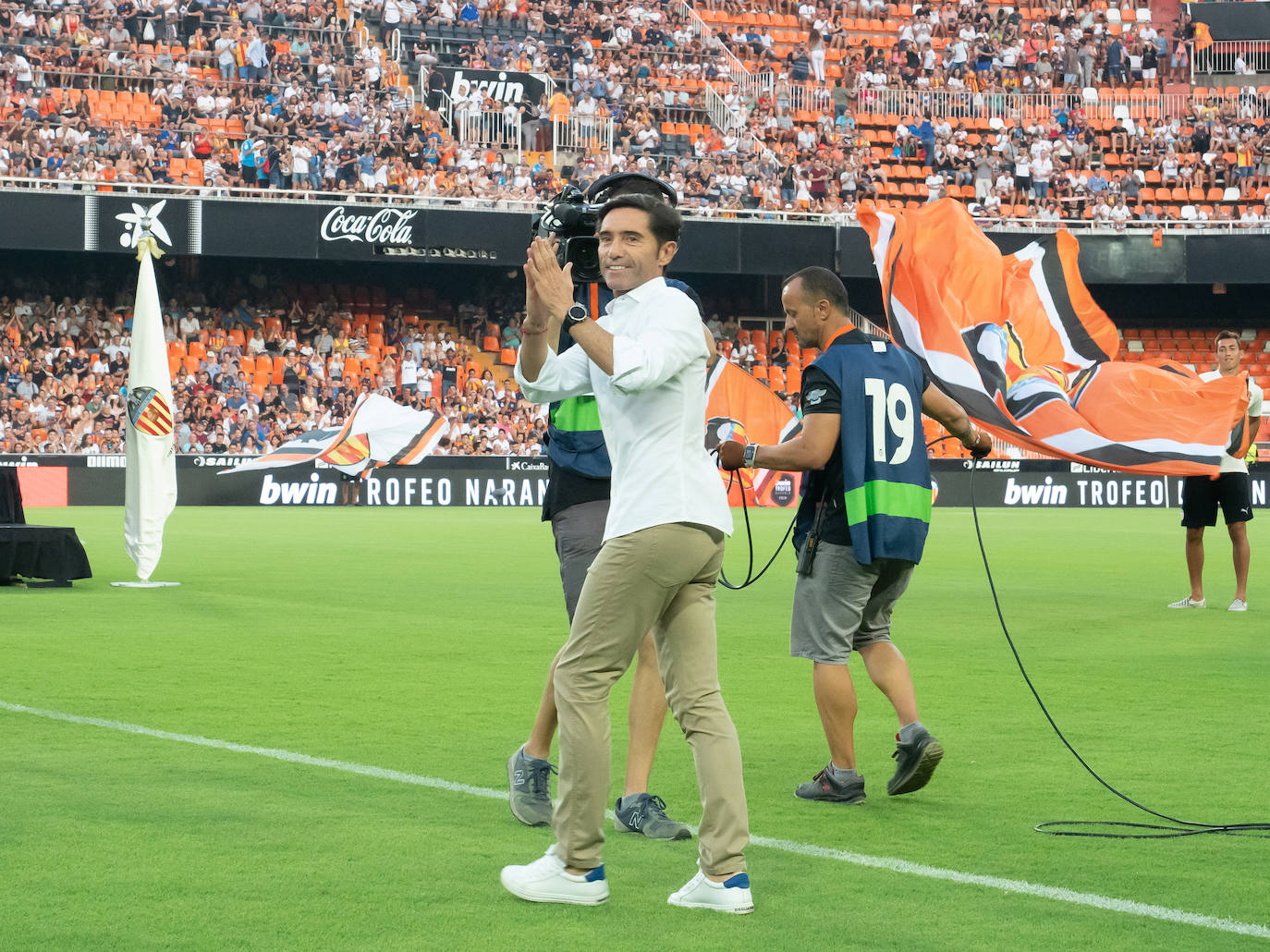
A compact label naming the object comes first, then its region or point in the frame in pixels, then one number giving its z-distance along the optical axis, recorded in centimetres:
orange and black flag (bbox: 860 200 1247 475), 1389
